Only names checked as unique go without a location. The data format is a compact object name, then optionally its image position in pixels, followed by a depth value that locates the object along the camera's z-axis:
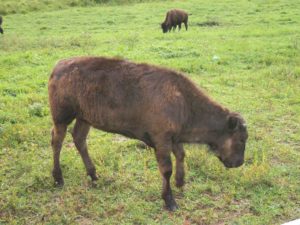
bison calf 5.59
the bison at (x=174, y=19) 24.20
